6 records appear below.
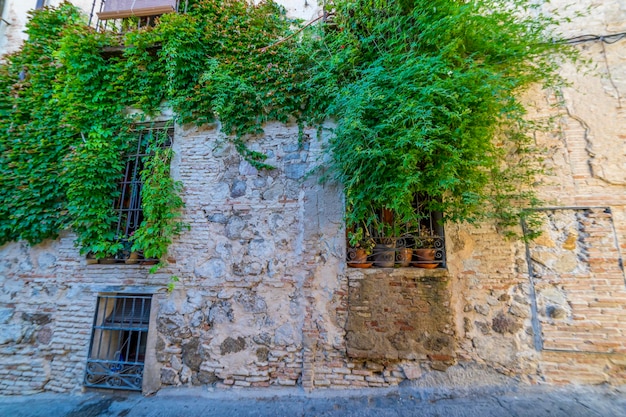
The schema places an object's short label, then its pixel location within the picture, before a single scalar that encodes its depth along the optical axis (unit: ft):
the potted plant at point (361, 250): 10.13
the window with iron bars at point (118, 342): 10.54
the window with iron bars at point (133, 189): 11.58
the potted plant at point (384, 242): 9.93
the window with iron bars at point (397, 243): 9.97
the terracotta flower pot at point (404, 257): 10.02
